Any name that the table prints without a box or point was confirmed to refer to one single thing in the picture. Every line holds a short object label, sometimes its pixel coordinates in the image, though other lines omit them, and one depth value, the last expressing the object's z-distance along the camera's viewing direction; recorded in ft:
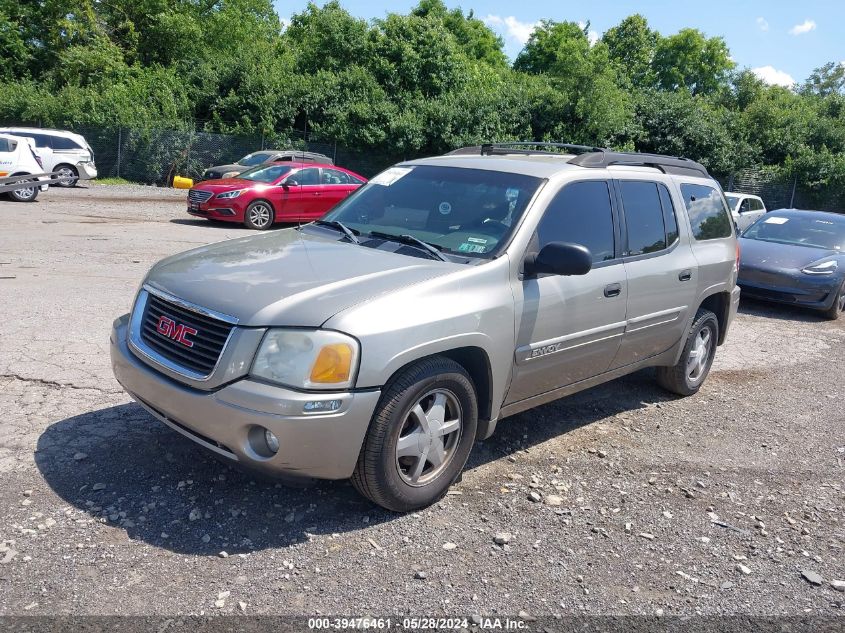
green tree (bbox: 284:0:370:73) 105.09
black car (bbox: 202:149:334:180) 71.77
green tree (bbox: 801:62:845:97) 223.71
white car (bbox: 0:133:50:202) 56.54
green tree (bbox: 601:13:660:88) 201.87
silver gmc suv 11.06
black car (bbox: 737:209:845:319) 32.96
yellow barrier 85.93
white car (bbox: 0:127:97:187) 71.46
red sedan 51.80
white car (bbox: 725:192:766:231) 55.93
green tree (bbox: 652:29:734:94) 205.36
